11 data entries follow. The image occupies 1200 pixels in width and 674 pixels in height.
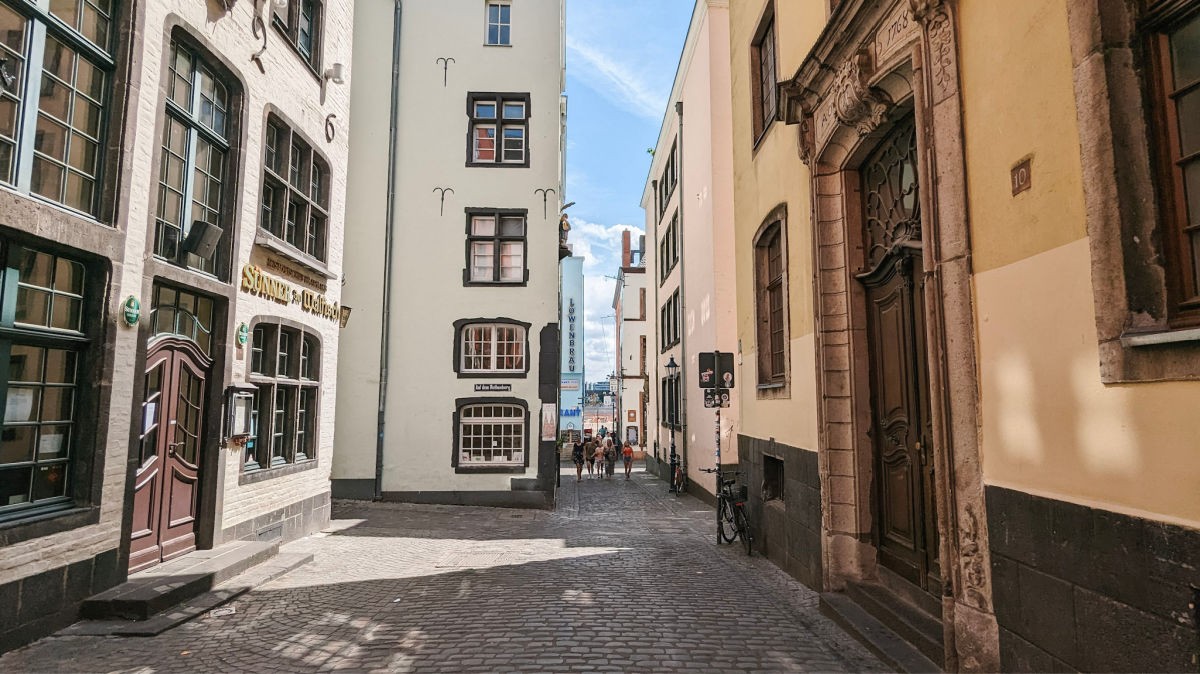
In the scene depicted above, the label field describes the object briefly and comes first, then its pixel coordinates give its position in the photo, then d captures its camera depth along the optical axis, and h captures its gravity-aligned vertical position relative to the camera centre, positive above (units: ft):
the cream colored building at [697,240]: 59.82 +16.89
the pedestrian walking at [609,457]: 91.15 -5.65
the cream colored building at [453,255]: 56.13 +13.25
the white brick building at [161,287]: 19.47 +4.67
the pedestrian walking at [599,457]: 93.30 -5.79
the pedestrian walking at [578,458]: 83.87 -5.23
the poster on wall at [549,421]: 55.11 -0.53
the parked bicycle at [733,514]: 33.35 -4.93
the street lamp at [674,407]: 68.22 +0.77
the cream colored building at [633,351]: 132.98 +12.75
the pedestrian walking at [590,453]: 93.40 -5.24
